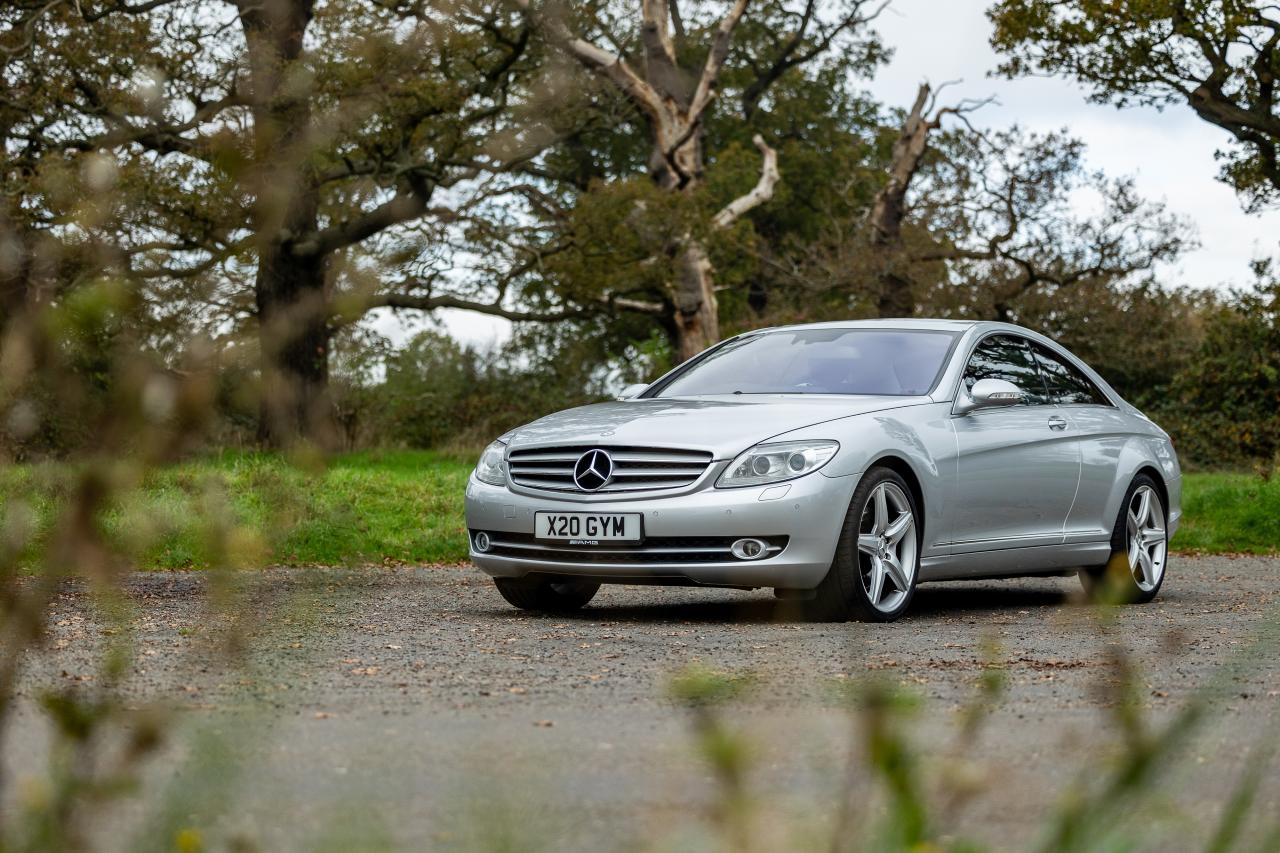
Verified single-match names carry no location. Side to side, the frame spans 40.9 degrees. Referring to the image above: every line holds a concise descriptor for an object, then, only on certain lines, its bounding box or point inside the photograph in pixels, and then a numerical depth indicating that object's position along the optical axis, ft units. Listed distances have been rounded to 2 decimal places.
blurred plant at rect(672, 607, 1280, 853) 5.06
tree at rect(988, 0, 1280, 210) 69.15
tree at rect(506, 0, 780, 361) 90.53
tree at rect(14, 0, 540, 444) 66.85
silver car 25.08
